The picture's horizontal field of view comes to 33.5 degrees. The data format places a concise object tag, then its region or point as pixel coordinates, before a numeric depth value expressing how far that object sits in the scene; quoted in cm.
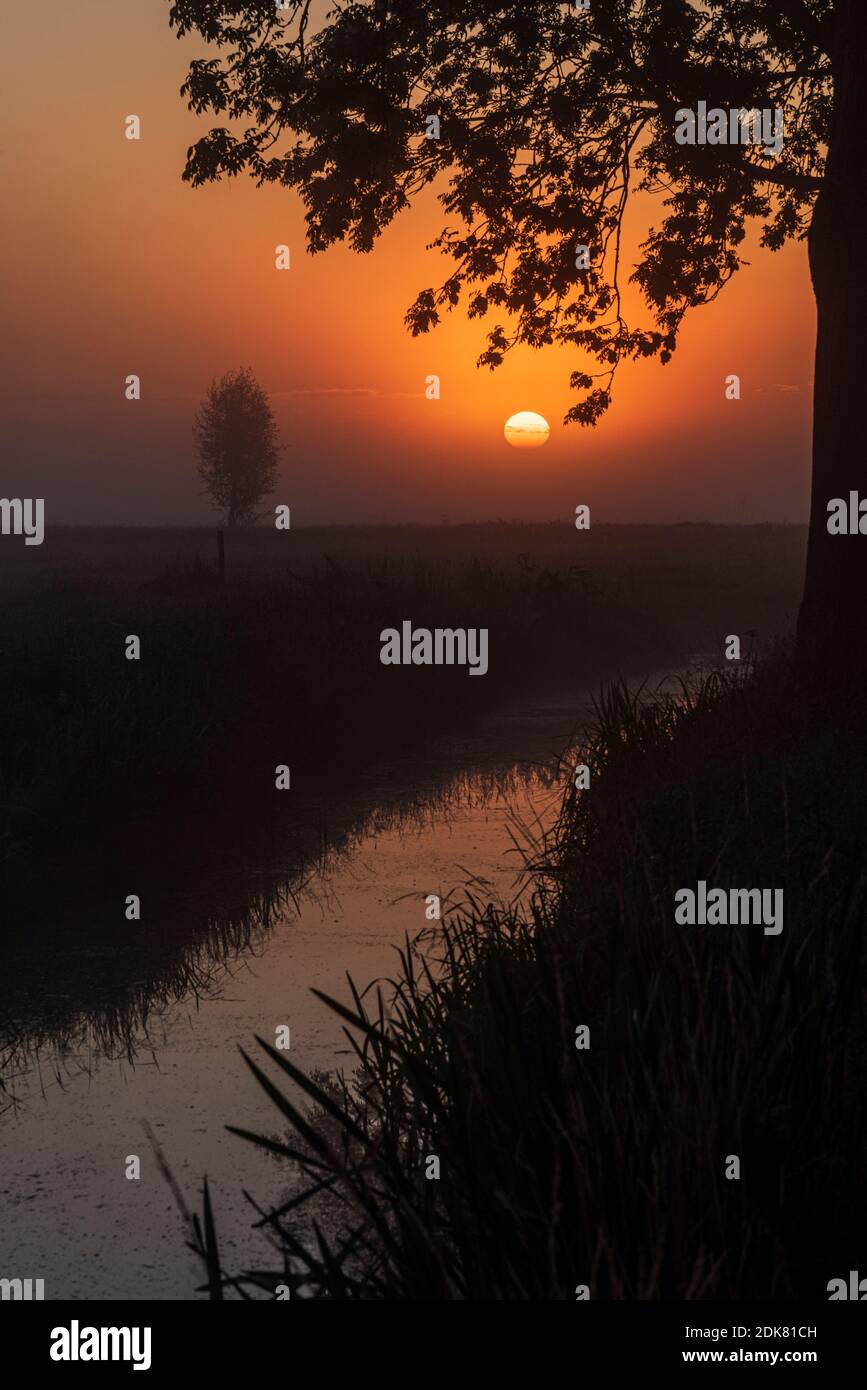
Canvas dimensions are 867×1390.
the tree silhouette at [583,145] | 1178
